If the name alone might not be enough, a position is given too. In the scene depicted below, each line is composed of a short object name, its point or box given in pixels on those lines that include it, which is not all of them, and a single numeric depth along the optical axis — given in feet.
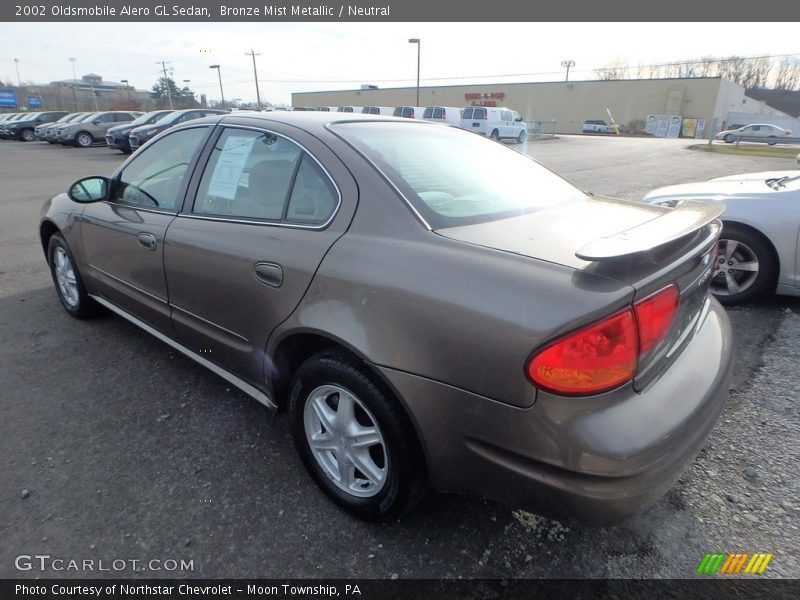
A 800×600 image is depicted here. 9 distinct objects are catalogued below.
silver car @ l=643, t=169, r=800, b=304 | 13.04
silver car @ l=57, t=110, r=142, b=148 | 78.74
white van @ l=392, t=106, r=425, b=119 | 110.22
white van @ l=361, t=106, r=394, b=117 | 110.32
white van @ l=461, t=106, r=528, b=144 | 110.01
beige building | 179.83
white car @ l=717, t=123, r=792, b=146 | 132.16
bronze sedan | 4.97
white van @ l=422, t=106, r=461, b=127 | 114.33
